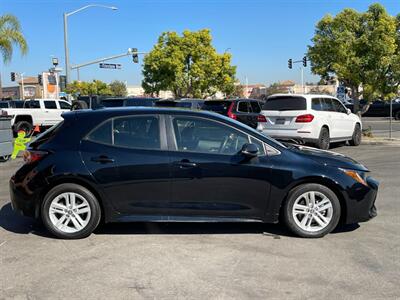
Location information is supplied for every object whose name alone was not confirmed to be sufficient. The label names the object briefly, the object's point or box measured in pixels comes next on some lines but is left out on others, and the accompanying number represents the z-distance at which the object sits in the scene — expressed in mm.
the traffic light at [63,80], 31641
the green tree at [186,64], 42125
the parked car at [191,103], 18275
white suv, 12672
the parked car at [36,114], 21342
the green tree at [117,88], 108231
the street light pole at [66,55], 30000
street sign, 41016
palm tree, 22578
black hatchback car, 5289
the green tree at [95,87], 86500
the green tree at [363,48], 17141
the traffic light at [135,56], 39156
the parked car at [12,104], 22359
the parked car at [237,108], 17422
